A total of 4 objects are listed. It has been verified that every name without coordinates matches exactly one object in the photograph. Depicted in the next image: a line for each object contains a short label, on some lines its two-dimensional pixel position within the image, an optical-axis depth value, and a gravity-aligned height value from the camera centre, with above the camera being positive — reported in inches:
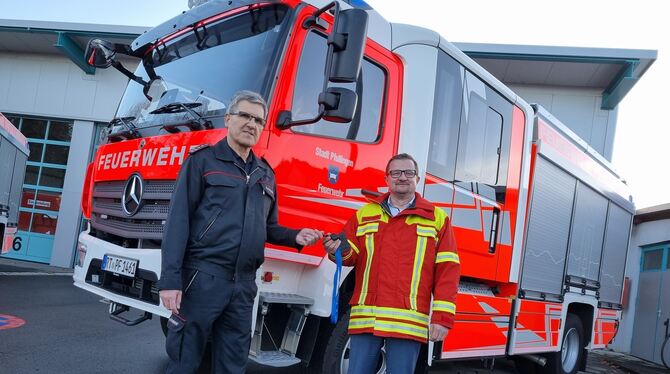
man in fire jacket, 109.2 -6.2
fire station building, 458.3 +99.2
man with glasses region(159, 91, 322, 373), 97.5 -5.4
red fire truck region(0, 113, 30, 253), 388.5 +8.4
